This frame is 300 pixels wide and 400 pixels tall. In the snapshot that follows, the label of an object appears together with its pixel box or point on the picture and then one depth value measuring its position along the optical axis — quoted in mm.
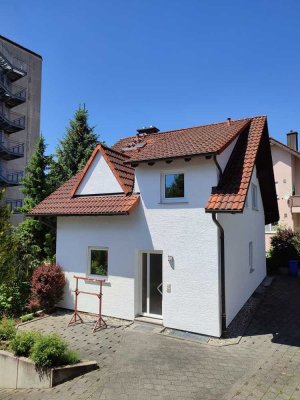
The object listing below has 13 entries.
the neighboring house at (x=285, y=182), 25297
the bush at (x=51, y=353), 7656
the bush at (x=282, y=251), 20766
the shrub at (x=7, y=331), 9211
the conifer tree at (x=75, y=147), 23578
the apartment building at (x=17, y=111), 38531
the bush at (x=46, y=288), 12602
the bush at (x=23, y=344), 8266
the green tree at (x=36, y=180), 18547
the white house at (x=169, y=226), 10219
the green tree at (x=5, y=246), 10141
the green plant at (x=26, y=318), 12087
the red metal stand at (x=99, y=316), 11094
